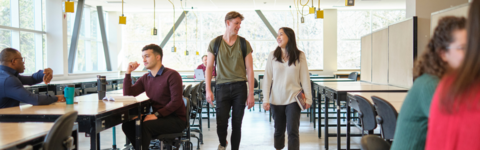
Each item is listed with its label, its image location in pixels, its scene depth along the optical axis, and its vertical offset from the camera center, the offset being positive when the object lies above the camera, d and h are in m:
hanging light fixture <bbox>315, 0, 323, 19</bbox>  5.23 +0.81
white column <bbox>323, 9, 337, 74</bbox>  10.03 +0.75
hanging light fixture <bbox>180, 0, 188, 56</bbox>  10.61 +0.94
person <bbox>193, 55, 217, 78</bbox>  7.35 +0.01
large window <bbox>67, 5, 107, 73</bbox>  8.75 +0.66
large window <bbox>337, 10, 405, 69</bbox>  10.23 +1.19
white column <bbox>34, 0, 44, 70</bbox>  7.09 +0.66
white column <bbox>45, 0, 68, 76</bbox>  7.20 +0.70
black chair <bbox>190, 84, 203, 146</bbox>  3.89 -0.45
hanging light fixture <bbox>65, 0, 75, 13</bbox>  4.04 +0.73
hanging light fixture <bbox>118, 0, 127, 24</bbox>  5.48 +0.77
